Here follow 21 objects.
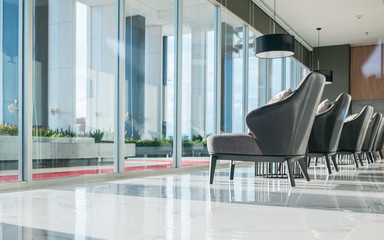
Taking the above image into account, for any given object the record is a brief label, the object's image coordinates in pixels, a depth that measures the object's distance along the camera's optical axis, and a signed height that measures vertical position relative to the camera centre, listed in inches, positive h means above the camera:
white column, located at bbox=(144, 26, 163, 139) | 203.5 +23.6
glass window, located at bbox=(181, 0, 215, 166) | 237.8 +29.1
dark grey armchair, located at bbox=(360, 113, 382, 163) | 279.7 -4.2
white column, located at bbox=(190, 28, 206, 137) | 244.1 +27.7
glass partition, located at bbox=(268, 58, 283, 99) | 388.2 +50.4
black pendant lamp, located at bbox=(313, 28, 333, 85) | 355.9 +45.8
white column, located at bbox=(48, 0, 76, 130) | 148.8 +23.8
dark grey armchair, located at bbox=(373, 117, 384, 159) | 324.9 -10.3
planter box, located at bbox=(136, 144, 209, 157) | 198.7 -12.9
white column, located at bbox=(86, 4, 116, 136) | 169.6 +24.5
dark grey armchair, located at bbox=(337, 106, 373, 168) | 233.1 -4.0
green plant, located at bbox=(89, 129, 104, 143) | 167.6 -3.3
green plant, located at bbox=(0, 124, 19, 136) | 129.7 -0.9
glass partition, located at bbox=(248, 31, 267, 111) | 332.2 +42.0
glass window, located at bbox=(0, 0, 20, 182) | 130.4 +12.3
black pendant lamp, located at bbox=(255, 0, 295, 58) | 208.8 +43.6
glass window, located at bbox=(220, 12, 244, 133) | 282.2 +37.7
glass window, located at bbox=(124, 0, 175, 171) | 191.9 +22.5
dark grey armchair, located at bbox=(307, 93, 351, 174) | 181.3 -1.3
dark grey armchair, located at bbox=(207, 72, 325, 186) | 133.0 -1.6
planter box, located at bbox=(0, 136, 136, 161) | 131.6 -7.9
